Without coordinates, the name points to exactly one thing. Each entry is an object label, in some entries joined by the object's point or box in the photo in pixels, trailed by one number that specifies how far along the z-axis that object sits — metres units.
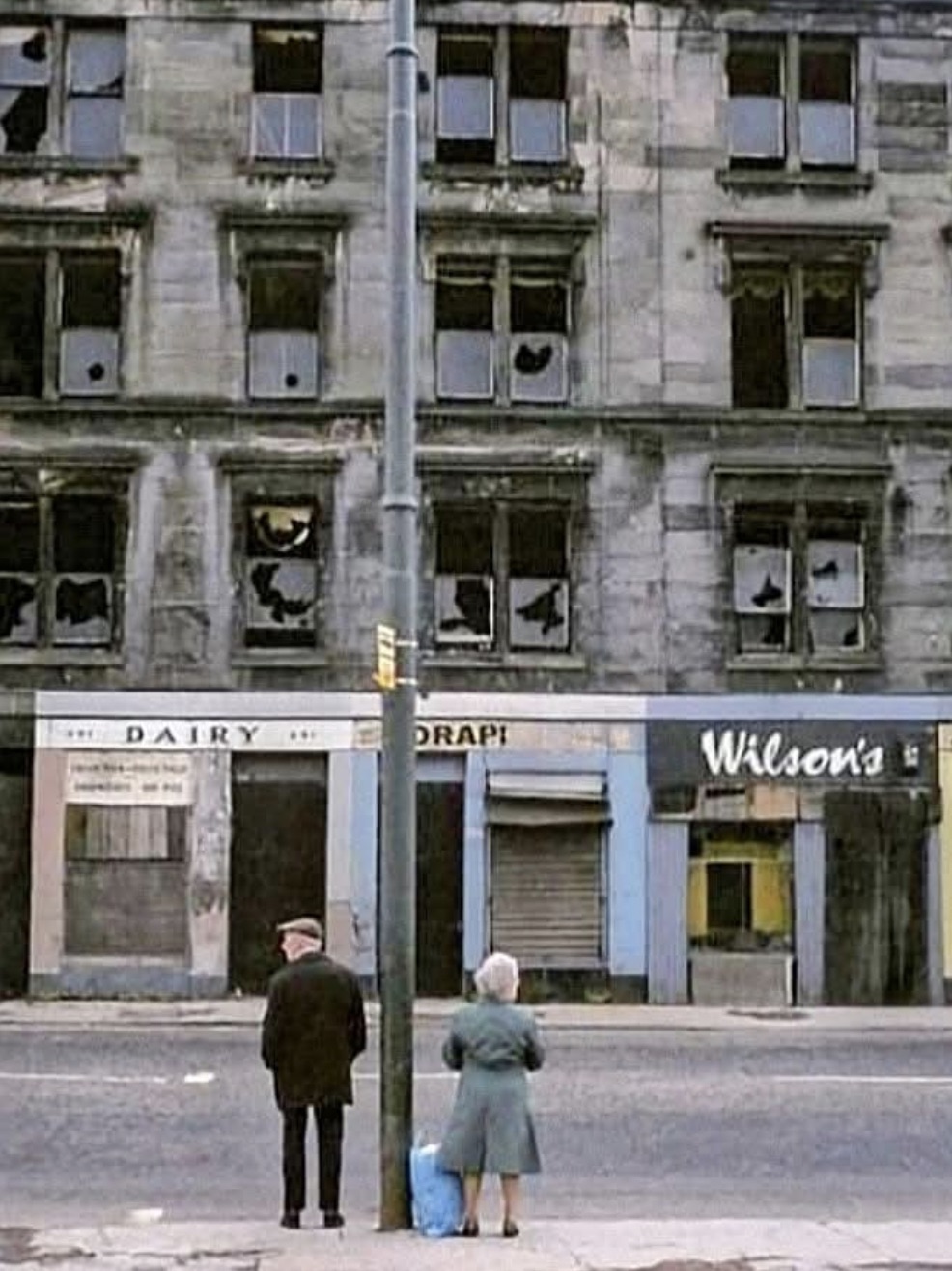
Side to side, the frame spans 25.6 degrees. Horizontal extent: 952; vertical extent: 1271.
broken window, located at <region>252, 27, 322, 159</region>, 29.05
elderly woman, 10.79
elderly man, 11.30
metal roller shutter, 27.91
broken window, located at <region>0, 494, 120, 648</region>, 28.06
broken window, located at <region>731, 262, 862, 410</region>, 28.97
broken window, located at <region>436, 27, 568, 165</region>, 29.11
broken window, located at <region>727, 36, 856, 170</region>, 29.55
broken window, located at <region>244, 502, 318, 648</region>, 28.17
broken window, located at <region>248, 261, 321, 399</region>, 28.56
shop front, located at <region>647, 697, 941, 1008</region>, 27.84
